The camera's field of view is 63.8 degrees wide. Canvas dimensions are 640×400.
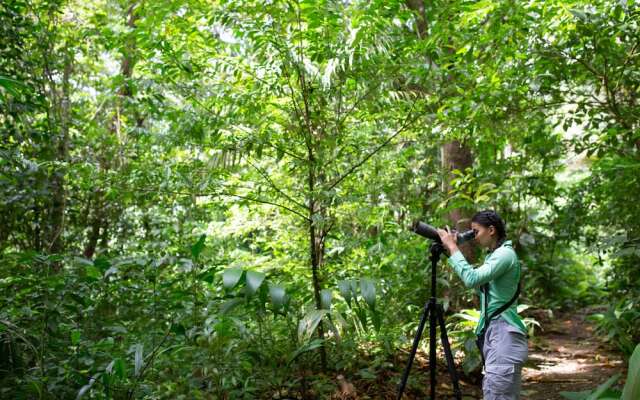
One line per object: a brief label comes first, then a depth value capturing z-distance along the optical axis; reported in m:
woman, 2.61
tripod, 2.79
